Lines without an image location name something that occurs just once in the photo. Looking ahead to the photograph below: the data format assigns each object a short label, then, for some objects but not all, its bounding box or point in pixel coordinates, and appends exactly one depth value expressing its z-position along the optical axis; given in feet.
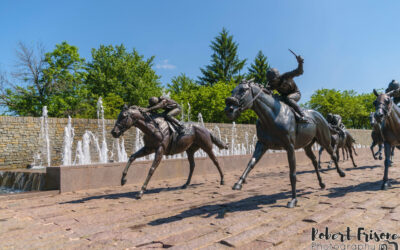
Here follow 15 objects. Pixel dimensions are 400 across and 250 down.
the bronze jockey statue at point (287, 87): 16.44
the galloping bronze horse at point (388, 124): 18.95
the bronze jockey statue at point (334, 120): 34.27
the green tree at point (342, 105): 170.81
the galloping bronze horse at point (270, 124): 14.20
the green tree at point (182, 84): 159.59
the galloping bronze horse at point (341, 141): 36.06
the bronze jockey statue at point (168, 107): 22.47
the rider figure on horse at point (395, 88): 20.46
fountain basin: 23.72
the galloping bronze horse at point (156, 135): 20.18
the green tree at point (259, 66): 171.63
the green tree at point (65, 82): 99.71
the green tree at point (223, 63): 161.89
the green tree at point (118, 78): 114.21
